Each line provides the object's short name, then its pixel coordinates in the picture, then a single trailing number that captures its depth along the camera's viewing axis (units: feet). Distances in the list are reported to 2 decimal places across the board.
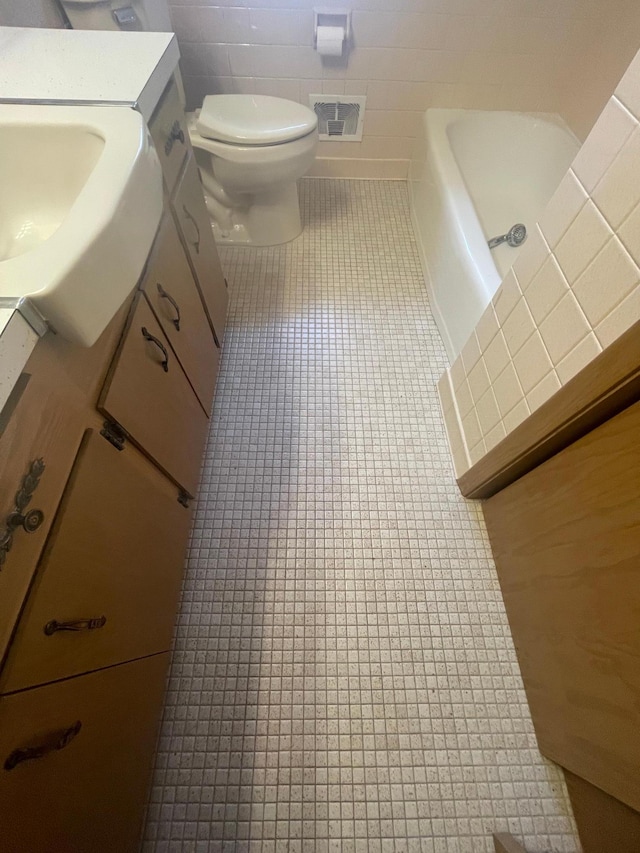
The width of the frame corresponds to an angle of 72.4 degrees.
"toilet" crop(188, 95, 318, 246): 4.77
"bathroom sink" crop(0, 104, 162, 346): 1.69
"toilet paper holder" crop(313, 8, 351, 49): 5.21
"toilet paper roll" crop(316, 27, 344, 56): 5.26
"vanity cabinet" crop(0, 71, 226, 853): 1.66
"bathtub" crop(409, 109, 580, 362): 5.20
